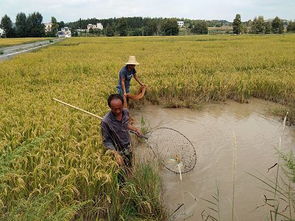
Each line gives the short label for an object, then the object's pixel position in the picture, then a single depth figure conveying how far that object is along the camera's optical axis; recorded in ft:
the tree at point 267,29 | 242.99
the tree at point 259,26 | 241.14
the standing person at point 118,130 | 11.07
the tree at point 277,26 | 239.30
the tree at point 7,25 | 238.27
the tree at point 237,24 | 232.73
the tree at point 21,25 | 253.44
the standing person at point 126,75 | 18.10
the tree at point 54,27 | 290.35
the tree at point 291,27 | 252.62
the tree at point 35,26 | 253.57
